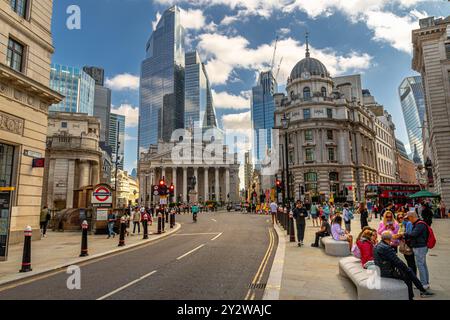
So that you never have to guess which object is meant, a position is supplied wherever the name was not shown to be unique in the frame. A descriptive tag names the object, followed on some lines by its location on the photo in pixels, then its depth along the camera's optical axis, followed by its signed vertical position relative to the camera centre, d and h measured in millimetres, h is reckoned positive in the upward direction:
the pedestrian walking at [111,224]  18328 -1767
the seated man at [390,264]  5586 -1365
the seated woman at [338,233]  11041 -1470
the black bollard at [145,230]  17253 -2020
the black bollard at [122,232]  14384 -1793
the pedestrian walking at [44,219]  19703 -1499
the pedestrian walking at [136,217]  20609 -1477
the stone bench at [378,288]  5168 -1709
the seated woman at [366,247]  6680 -1231
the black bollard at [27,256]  8812 -1810
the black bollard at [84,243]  11473 -1862
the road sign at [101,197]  16859 -16
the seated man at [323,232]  12933 -1686
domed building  55875 +11607
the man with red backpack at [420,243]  6547 -1131
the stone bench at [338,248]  10570 -1958
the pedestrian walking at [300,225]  13219 -1361
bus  37000 +187
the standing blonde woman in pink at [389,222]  8859 -847
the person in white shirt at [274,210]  26184 -1325
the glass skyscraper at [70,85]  106938 +42257
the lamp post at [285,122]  18397 +4664
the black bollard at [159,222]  19759 -1769
